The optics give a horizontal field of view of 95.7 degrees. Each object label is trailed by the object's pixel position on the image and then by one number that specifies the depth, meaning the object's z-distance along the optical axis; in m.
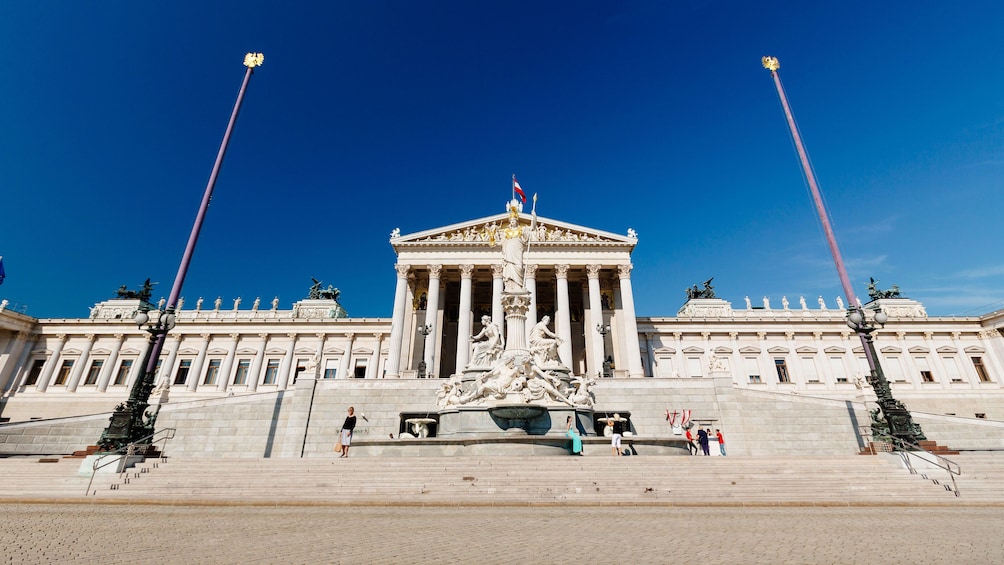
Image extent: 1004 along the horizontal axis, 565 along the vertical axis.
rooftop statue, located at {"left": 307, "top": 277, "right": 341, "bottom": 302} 59.62
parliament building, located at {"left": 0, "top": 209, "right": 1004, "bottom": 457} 39.25
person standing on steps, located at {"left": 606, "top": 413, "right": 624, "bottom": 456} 14.38
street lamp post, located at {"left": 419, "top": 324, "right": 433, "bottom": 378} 31.17
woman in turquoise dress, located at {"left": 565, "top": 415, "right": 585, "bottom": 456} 14.12
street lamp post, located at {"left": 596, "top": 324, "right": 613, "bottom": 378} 30.76
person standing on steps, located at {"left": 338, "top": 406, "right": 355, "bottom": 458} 15.33
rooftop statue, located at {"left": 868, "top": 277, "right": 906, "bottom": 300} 56.46
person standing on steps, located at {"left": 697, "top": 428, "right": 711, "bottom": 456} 18.27
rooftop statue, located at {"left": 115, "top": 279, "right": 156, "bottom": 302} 51.53
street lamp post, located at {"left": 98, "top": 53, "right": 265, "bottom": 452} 11.89
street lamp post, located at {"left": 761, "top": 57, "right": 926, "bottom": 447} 12.41
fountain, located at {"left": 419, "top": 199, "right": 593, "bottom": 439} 15.48
